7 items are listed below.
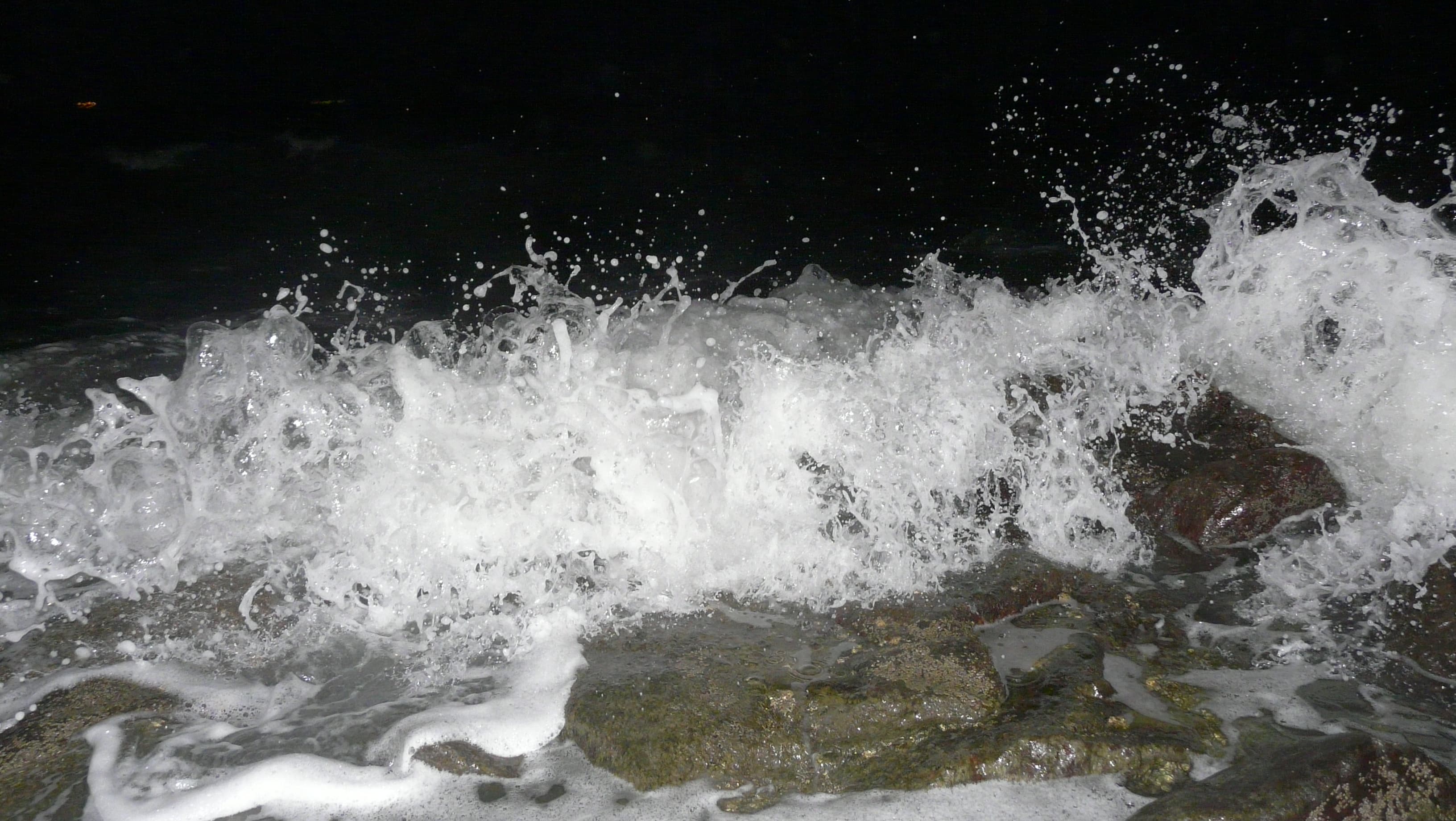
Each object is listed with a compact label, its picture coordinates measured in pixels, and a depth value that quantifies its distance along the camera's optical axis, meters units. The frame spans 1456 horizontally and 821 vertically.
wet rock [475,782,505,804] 2.24
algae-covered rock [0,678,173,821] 2.27
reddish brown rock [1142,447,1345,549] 3.39
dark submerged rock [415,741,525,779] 2.34
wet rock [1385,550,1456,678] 2.62
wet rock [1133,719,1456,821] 1.91
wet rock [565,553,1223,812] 2.20
